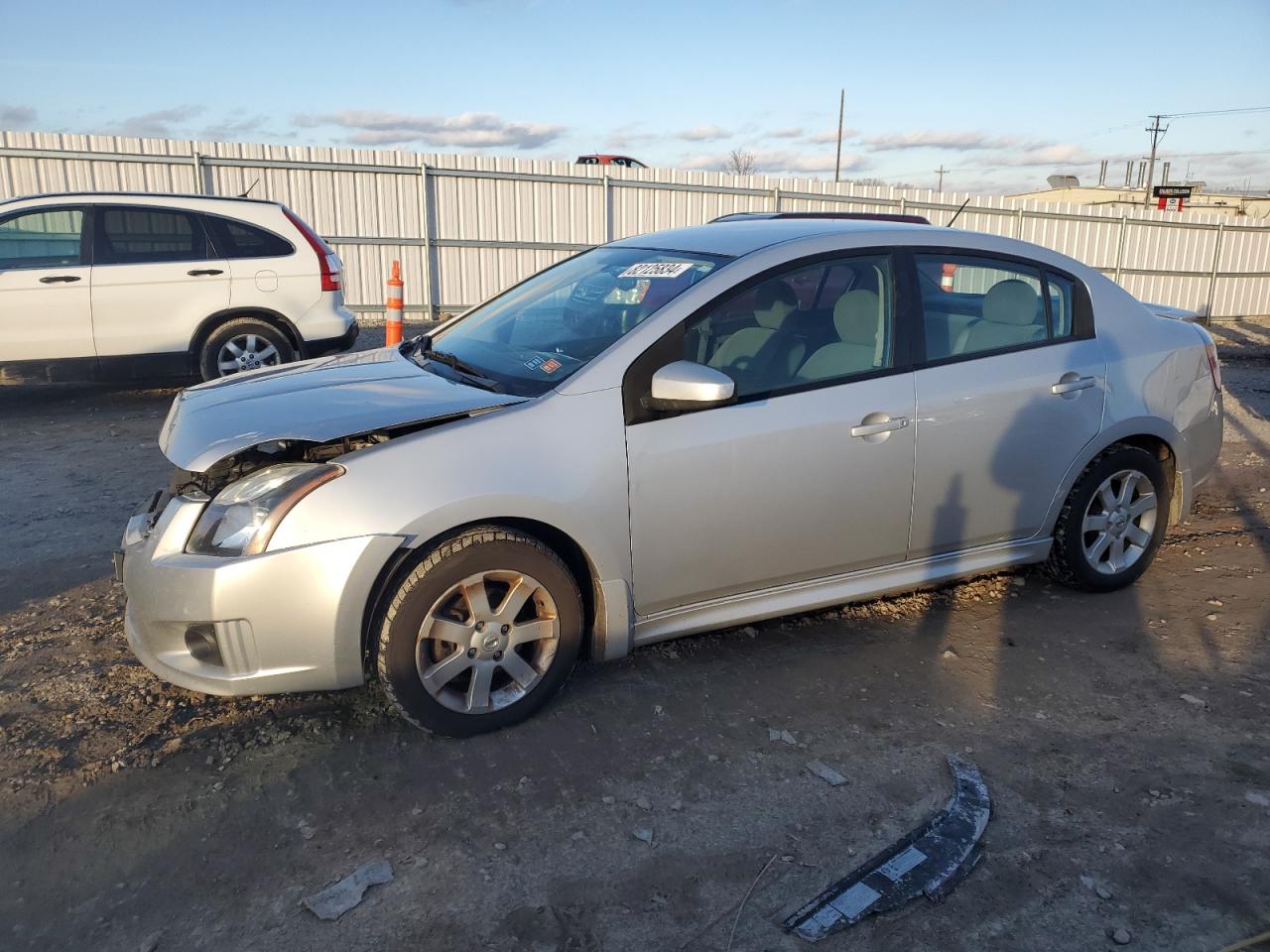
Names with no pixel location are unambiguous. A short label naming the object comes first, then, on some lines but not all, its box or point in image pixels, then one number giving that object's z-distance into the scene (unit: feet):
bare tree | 177.68
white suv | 25.44
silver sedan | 9.95
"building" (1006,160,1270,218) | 154.51
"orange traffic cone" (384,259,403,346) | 25.25
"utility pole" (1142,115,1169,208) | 212.43
